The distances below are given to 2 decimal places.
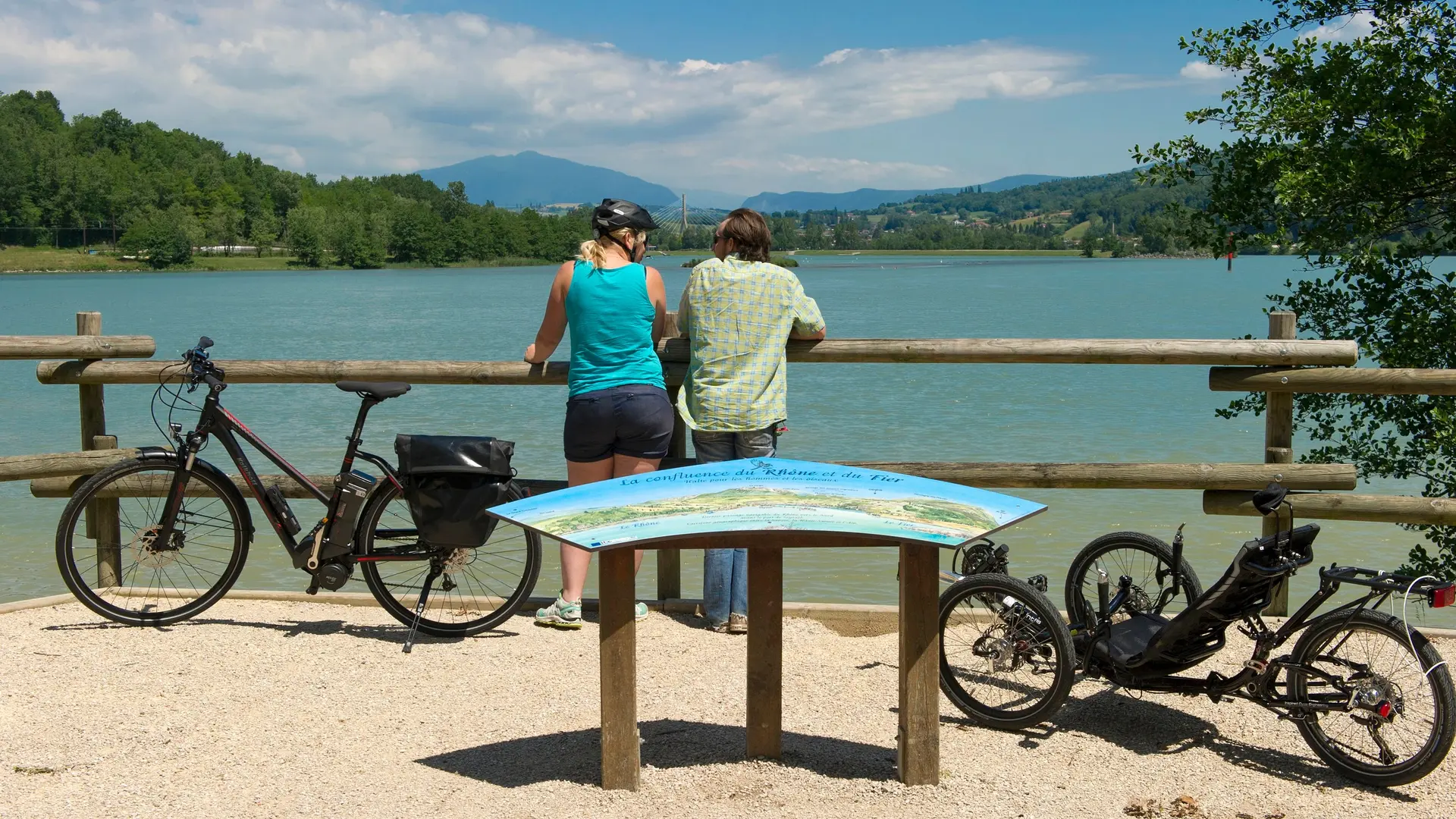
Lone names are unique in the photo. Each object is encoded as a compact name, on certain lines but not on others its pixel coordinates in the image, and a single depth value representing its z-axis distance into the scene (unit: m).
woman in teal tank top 5.46
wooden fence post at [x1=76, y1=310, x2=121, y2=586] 6.39
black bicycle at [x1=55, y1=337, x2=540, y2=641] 5.51
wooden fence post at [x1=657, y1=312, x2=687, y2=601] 6.27
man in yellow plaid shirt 5.49
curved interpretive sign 3.66
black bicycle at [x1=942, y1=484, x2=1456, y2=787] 4.07
